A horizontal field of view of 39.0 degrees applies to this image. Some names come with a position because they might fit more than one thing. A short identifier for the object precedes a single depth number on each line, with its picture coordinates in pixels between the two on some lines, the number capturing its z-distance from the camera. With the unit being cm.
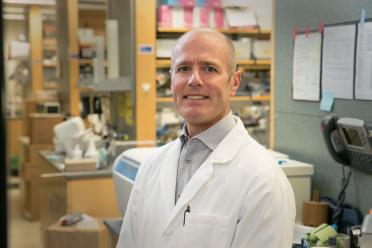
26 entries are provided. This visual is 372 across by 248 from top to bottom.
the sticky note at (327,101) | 245
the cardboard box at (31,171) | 572
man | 154
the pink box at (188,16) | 465
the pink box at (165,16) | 453
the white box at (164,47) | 453
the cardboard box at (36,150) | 550
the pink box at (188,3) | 462
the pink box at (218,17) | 479
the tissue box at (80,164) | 373
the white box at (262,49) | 501
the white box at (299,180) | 251
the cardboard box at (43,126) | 539
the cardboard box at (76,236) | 339
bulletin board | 229
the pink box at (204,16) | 471
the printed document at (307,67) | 258
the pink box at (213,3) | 477
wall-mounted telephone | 212
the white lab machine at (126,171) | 271
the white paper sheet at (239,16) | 481
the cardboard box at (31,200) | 589
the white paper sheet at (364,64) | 220
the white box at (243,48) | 496
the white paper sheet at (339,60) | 232
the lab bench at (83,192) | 370
